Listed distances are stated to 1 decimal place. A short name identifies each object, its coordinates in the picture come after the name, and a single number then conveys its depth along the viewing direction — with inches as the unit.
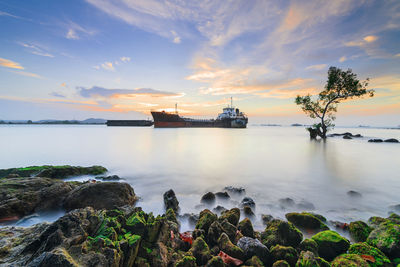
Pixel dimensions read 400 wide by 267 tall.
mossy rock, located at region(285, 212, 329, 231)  167.2
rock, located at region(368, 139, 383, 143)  1123.9
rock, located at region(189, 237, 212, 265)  110.5
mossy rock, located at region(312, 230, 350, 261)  122.9
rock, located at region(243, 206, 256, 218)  200.6
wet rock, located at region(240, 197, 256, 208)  227.8
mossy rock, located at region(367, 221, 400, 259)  112.4
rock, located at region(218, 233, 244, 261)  111.4
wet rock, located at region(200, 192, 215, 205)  241.0
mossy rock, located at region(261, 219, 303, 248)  129.3
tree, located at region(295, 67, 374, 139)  929.7
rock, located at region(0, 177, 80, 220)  178.1
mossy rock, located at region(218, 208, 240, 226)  155.0
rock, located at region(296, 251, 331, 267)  97.3
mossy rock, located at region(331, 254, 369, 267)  97.8
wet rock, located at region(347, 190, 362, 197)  276.9
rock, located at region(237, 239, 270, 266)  113.1
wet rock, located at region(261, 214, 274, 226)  186.2
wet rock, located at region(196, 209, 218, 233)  146.9
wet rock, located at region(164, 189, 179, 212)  217.2
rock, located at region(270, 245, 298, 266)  109.7
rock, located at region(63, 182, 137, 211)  192.6
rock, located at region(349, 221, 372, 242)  147.6
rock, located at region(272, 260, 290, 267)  101.6
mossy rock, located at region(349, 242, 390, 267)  104.8
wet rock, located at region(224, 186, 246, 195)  286.0
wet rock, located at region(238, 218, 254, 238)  141.7
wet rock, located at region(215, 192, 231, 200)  256.7
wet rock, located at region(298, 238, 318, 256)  119.3
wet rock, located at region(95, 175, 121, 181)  335.6
